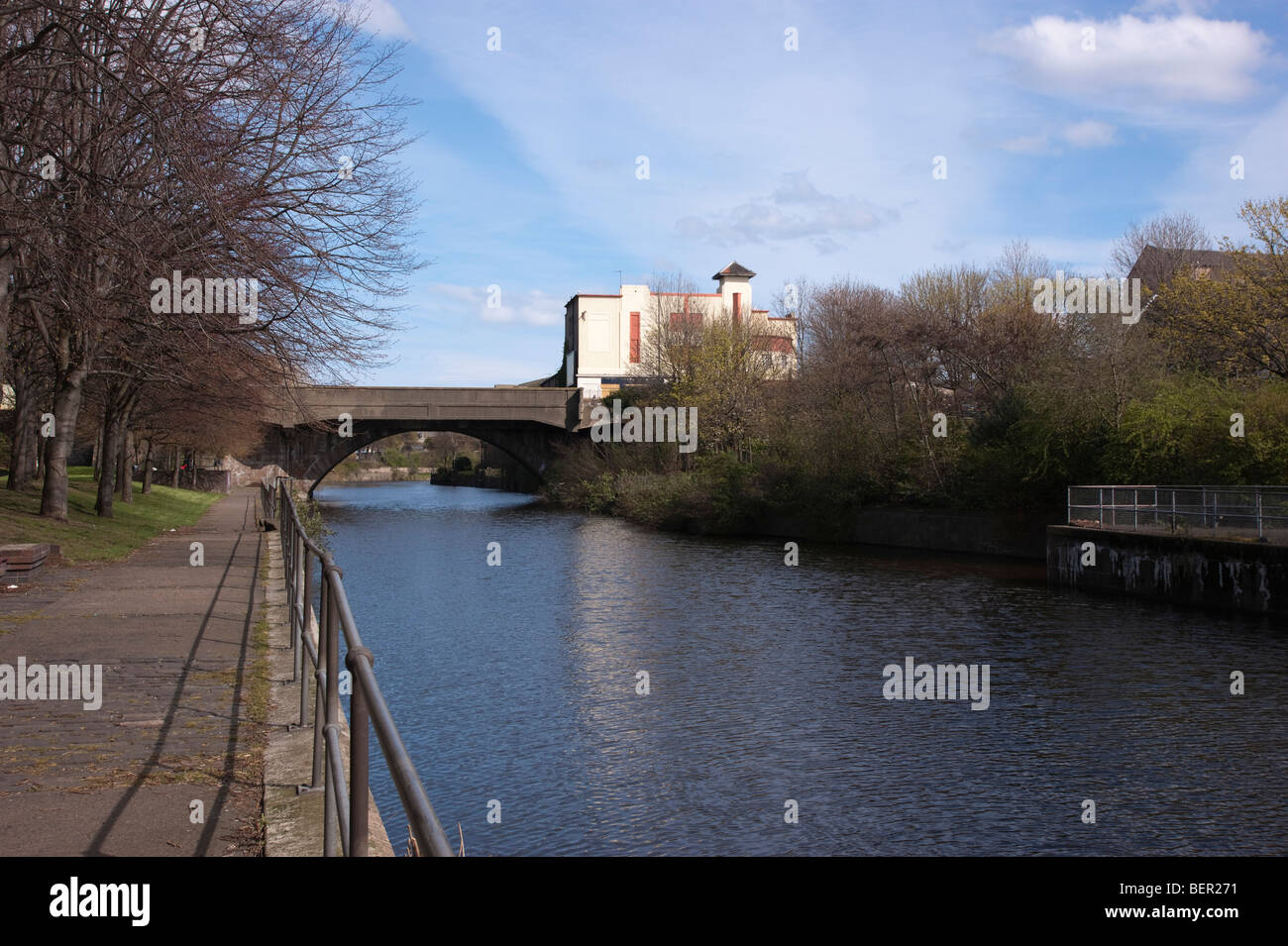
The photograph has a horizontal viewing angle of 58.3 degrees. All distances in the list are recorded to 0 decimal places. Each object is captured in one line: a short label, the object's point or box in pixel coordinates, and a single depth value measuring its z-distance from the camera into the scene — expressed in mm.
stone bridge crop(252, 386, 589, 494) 60469
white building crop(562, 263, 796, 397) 83938
